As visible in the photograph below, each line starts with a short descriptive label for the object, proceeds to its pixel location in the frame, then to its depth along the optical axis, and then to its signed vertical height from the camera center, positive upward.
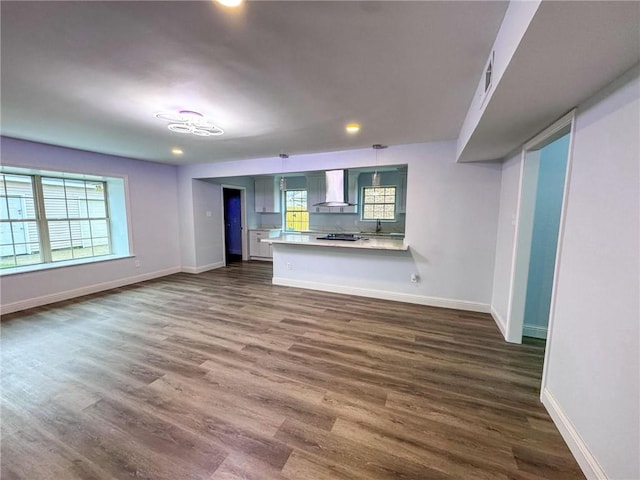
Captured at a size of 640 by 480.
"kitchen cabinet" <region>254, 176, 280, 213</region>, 7.00 +0.47
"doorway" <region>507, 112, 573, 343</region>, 2.61 -0.24
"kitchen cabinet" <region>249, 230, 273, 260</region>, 7.17 -0.97
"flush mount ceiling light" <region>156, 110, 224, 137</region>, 2.55 +0.92
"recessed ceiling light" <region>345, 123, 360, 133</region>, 2.88 +0.97
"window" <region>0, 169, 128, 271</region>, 3.72 -0.14
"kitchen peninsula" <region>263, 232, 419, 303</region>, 3.98 -0.89
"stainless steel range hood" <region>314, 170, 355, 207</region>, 5.05 +0.50
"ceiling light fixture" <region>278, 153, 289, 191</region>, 4.49 +0.87
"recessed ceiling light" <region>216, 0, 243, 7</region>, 1.16 +0.94
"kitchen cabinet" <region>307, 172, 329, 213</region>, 6.61 +0.57
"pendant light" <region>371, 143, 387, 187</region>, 3.74 +0.76
